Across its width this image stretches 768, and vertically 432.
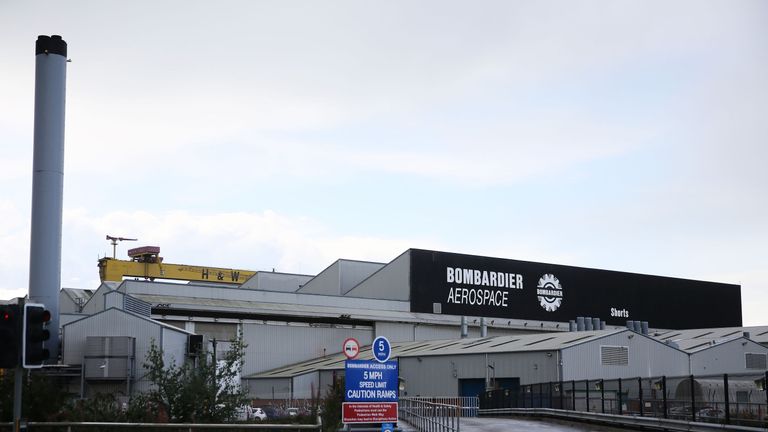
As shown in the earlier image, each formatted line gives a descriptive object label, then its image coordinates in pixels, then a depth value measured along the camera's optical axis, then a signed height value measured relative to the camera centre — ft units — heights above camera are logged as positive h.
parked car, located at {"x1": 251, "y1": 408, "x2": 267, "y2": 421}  142.72 -10.26
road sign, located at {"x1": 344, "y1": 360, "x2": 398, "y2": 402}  75.20 -2.92
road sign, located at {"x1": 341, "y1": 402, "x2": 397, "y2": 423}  74.43 -5.33
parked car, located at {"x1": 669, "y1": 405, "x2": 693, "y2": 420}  104.17 -7.64
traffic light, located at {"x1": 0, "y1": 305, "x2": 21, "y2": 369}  57.21 +0.67
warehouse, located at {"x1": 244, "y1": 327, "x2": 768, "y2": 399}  173.68 -3.86
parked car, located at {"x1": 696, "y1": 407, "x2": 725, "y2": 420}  98.41 -7.56
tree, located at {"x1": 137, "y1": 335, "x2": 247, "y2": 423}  89.25 -4.87
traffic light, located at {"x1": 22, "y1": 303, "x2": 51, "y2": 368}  57.52 +0.73
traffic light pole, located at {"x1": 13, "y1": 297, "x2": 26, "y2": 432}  57.52 -2.91
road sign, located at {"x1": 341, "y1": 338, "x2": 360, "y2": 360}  76.79 -0.27
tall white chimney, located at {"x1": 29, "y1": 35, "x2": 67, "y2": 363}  119.96 +21.19
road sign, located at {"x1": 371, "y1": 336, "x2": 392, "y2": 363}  76.03 -0.36
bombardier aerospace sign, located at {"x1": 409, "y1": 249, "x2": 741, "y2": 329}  262.47 +15.47
